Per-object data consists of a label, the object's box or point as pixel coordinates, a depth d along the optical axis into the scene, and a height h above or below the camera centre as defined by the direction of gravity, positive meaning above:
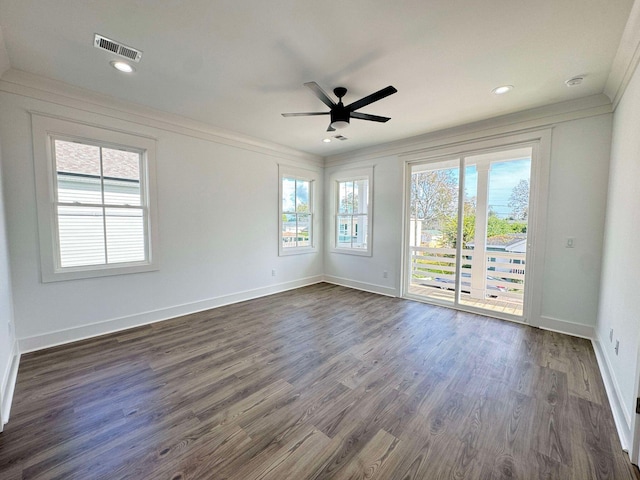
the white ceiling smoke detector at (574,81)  2.55 +1.43
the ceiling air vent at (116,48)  2.06 +1.42
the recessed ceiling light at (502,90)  2.74 +1.43
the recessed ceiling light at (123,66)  2.36 +1.42
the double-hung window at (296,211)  5.09 +0.25
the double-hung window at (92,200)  2.75 +0.24
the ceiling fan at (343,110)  2.38 +1.14
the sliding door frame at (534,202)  3.27 +0.30
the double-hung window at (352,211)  5.12 +0.27
